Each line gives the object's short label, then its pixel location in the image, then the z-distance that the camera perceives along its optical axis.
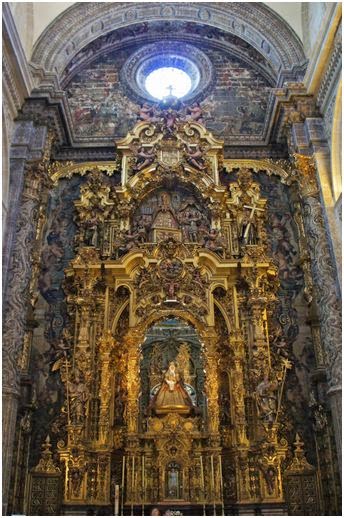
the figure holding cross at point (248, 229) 10.74
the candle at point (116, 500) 7.95
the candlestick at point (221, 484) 8.41
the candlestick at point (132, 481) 8.45
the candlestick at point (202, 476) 8.63
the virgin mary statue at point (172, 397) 9.12
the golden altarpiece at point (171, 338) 8.71
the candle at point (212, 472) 8.64
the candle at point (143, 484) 8.44
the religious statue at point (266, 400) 8.78
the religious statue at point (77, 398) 8.84
